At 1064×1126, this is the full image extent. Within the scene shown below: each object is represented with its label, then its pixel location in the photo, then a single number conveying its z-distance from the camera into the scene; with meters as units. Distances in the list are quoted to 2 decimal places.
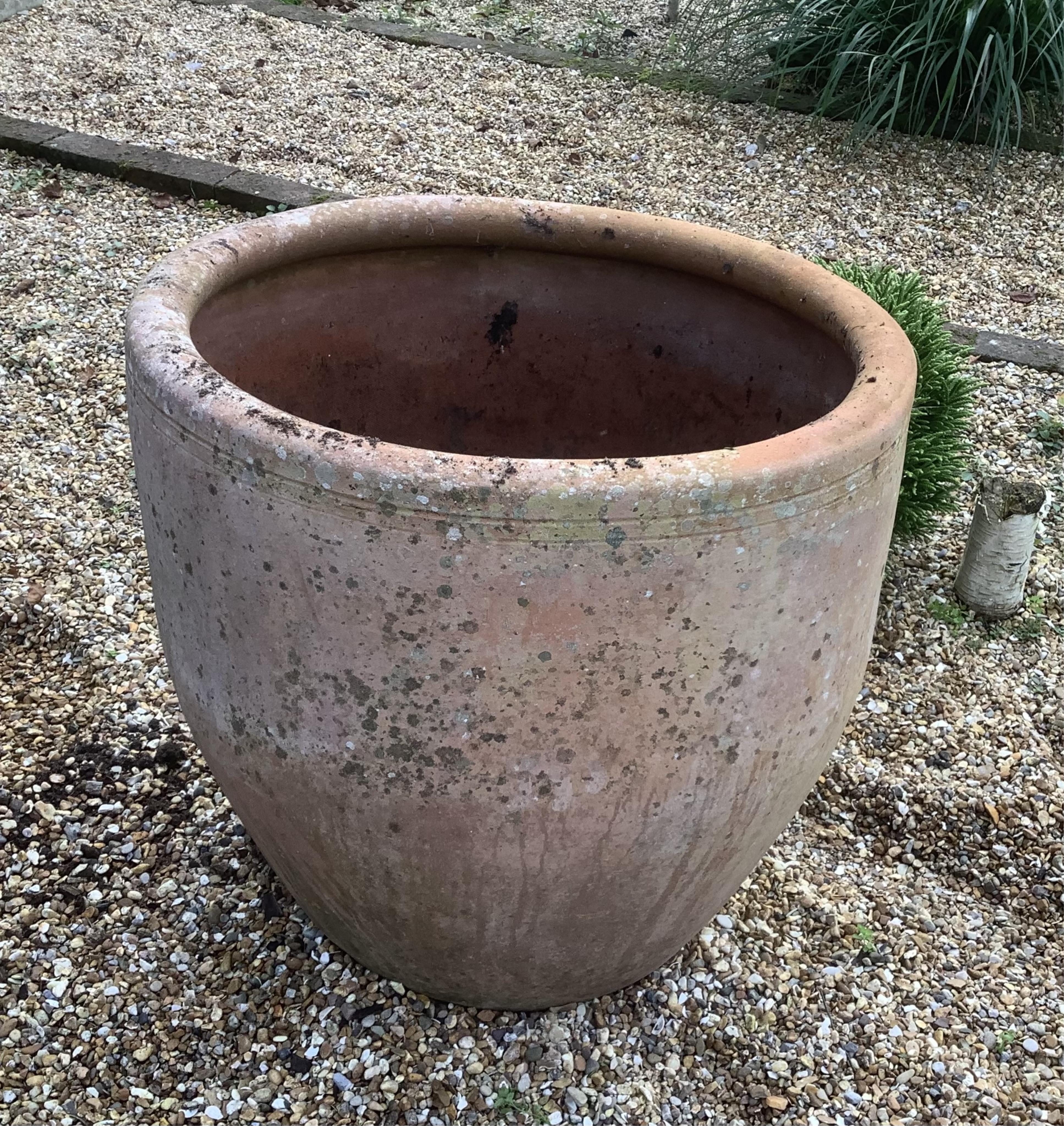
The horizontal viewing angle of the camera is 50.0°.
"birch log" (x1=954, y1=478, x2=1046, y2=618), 2.71
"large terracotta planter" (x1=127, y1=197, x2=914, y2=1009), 1.20
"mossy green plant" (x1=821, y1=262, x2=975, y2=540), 2.77
